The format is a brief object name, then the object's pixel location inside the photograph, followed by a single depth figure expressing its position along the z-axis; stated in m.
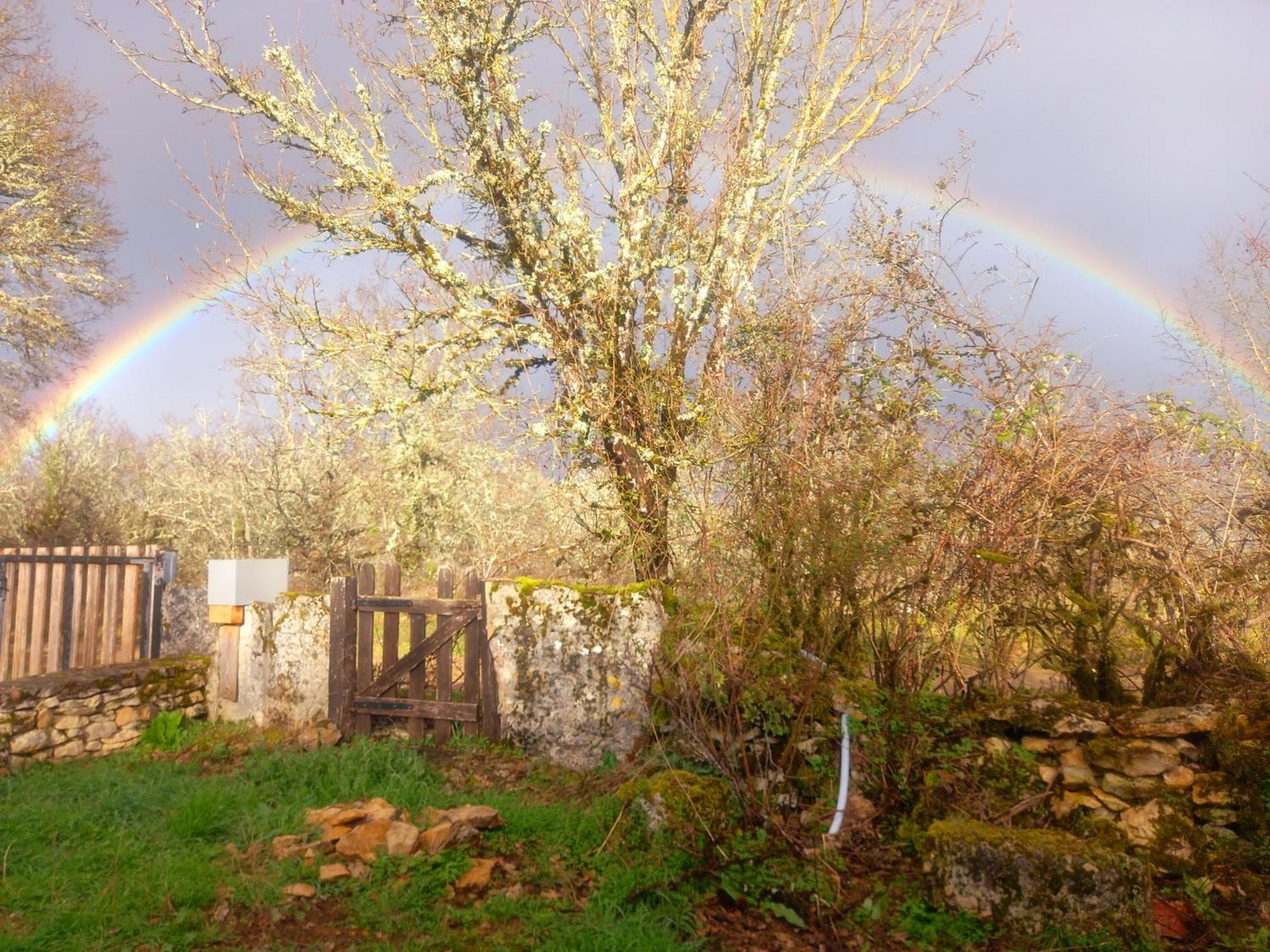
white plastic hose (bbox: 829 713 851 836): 4.77
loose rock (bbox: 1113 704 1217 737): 4.78
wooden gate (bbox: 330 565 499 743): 7.28
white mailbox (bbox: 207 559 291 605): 8.10
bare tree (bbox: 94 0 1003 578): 8.84
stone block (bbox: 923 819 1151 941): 4.02
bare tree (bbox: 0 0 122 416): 15.66
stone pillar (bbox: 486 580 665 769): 6.64
